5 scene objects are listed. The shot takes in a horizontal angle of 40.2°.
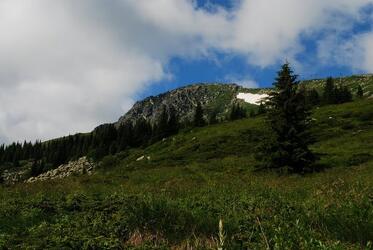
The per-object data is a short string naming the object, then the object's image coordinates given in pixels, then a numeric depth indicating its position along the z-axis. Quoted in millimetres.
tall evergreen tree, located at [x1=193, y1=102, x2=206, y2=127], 124562
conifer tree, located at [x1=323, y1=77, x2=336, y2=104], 131538
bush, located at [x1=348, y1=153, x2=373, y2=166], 41375
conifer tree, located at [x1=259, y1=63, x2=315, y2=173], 38156
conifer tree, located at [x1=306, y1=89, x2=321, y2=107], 138812
